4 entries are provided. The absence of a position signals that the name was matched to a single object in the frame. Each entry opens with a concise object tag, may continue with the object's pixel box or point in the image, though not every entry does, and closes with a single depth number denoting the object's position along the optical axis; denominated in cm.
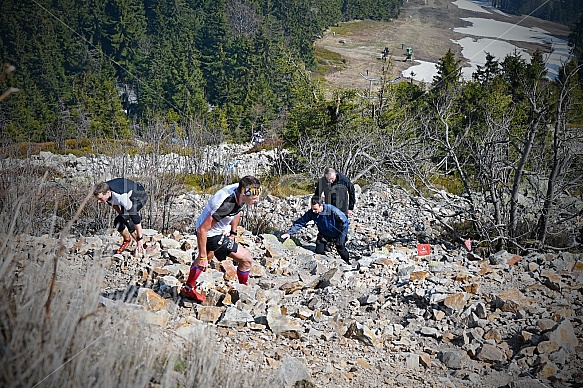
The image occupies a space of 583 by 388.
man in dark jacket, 769
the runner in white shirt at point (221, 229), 477
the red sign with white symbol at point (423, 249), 790
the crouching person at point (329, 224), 750
